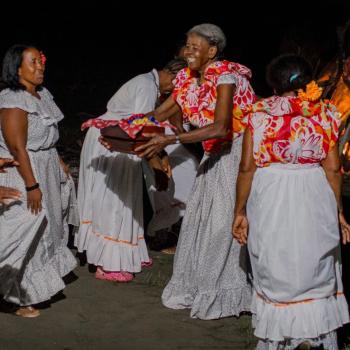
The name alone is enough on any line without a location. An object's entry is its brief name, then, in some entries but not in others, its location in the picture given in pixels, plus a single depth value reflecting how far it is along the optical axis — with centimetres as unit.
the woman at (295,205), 464
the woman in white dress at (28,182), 580
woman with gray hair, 580
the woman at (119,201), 693
